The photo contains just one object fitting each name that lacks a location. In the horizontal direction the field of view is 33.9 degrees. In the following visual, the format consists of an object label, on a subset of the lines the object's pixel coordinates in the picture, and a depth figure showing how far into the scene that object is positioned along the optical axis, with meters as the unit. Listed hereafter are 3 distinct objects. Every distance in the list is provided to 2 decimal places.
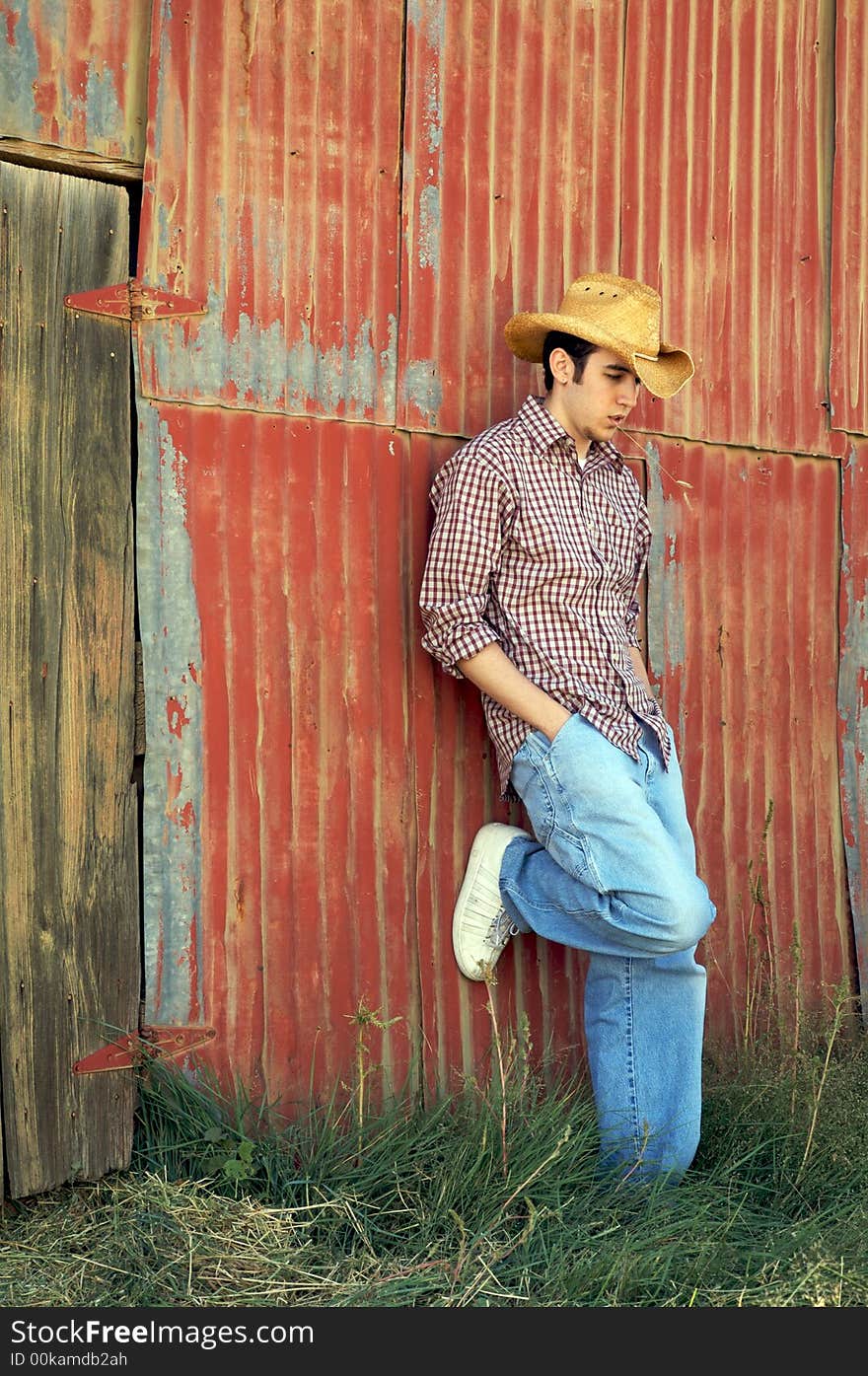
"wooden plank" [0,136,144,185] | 3.68
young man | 3.96
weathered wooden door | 3.61
